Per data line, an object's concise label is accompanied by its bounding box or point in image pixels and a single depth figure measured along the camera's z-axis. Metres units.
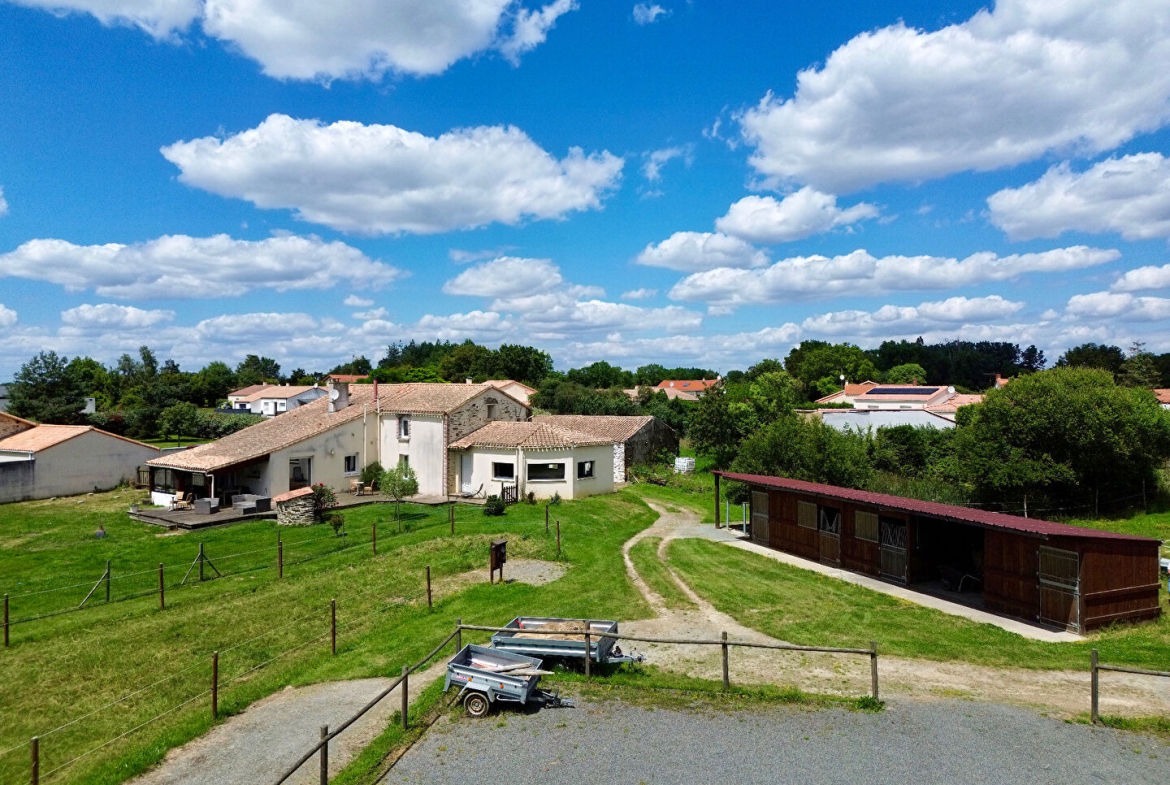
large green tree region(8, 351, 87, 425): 59.47
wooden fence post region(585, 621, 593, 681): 12.32
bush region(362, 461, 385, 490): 35.45
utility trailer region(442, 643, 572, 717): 10.98
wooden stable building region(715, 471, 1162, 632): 16.03
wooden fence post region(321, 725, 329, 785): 8.46
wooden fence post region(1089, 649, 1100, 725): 10.64
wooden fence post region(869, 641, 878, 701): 11.31
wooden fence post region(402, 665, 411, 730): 10.38
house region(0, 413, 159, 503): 33.91
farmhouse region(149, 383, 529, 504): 31.73
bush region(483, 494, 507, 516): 29.17
